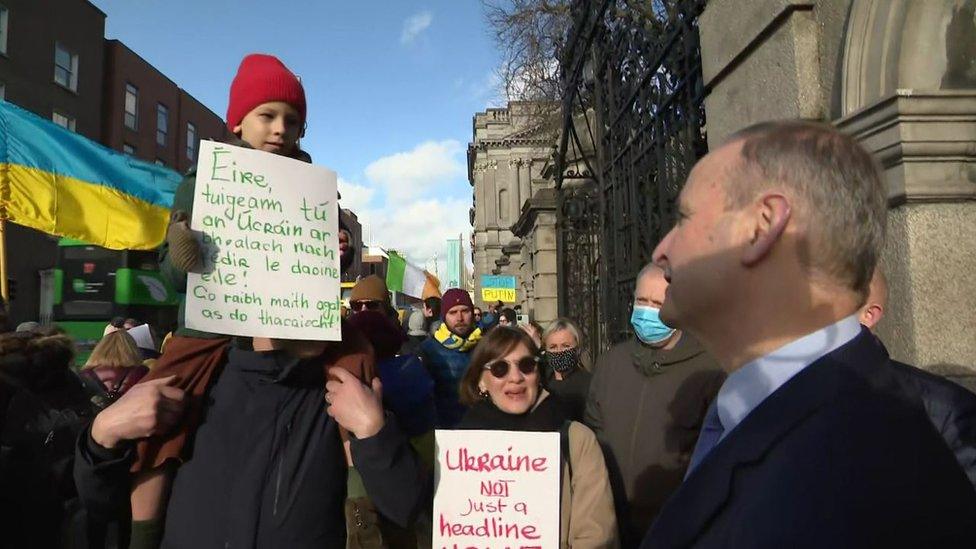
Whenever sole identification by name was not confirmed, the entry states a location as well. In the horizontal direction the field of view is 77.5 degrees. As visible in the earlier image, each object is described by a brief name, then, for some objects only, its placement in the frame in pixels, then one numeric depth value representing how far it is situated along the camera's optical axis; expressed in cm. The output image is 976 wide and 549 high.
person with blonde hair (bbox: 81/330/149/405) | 436
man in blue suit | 80
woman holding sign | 230
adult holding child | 162
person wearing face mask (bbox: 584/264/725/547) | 276
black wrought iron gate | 443
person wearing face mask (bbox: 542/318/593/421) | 466
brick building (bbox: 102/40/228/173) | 3042
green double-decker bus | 1745
